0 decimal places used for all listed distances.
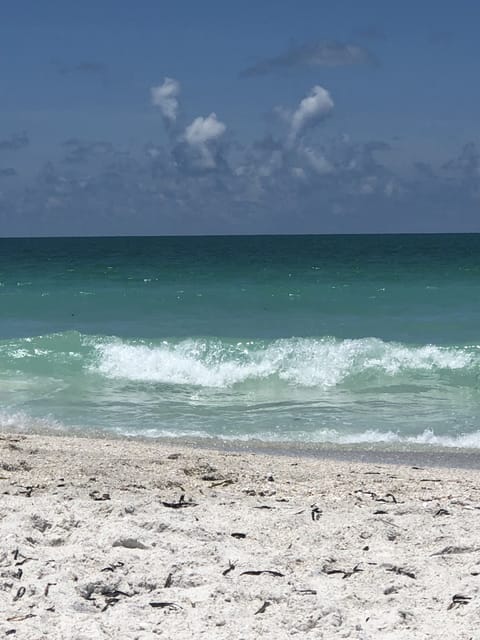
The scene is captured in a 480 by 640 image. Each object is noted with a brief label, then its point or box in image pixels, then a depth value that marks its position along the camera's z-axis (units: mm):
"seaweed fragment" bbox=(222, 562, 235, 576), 8211
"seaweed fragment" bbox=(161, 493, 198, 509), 10445
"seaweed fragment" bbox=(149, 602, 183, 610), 7480
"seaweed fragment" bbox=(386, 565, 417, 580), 8117
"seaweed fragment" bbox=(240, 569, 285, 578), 8172
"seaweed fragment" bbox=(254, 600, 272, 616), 7397
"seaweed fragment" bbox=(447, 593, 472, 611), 7383
